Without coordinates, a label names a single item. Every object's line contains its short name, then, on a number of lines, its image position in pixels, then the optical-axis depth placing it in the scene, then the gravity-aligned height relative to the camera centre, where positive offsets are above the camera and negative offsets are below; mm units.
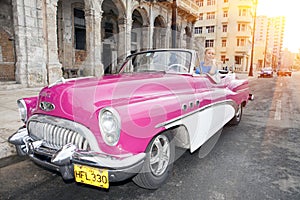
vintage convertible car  1871 -561
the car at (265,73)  28172 -14
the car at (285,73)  39531 +19
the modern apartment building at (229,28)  41406 +9157
